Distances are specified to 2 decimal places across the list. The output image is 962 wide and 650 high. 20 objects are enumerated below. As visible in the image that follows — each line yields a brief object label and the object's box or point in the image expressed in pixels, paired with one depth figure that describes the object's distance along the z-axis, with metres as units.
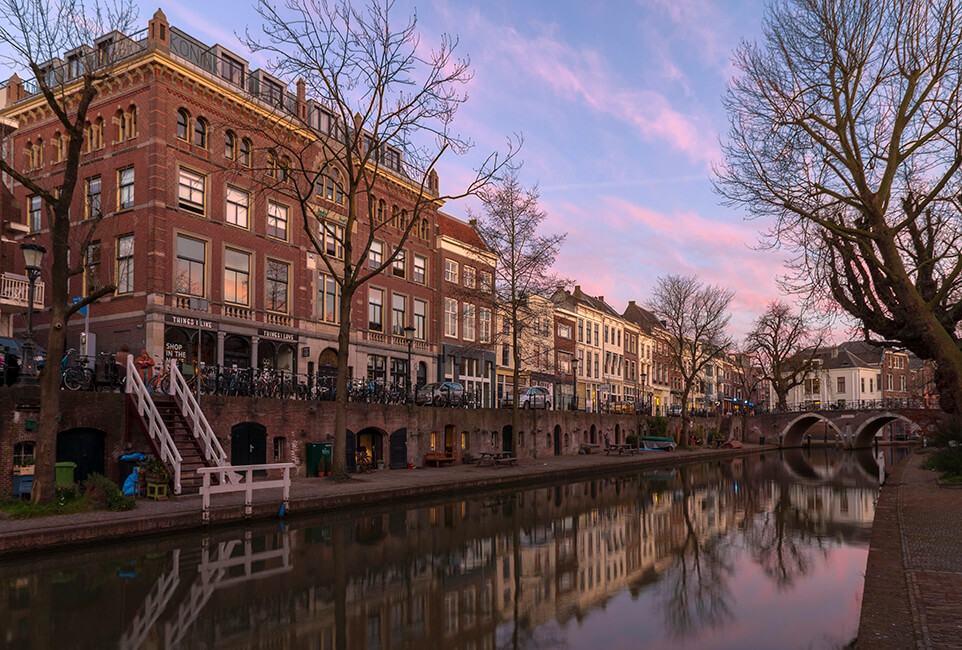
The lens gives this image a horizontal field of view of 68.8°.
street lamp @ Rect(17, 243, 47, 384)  16.05
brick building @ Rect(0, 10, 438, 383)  24.80
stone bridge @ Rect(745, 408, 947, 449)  67.12
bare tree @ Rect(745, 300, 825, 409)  65.19
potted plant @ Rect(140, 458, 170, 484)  15.99
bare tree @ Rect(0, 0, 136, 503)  13.31
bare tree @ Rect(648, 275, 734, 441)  54.09
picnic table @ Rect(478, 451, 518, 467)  30.53
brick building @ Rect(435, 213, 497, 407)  40.97
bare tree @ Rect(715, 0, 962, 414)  17.59
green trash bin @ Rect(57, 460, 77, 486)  15.05
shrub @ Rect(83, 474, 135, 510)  13.77
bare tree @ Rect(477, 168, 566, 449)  33.03
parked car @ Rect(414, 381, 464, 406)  31.91
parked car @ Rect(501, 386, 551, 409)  40.56
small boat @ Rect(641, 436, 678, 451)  50.47
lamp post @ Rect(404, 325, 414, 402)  29.27
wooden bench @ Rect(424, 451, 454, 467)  29.34
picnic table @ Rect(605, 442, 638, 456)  41.92
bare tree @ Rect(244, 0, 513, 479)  20.38
